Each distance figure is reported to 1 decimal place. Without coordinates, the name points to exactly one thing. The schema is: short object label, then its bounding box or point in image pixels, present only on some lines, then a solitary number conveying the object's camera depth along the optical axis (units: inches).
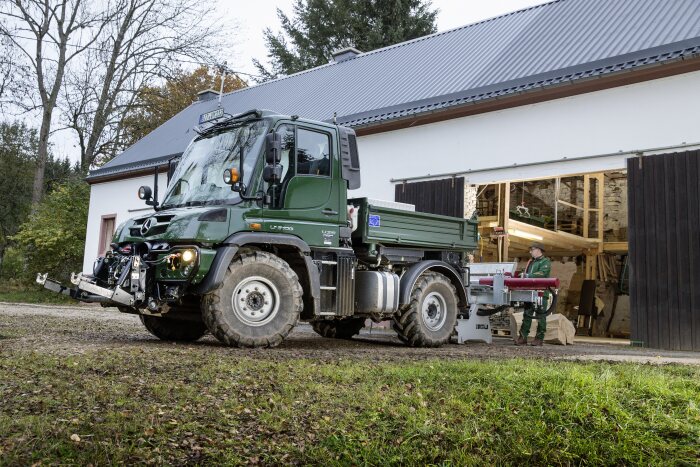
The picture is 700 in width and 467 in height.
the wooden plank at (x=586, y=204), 697.0
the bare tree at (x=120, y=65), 1255.5
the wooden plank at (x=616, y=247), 685.9
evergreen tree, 1392.7
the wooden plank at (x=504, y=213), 626.1
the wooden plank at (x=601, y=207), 694.5
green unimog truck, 324.8
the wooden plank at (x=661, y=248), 452.1
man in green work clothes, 475.2
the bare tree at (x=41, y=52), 1195.9
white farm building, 481.1
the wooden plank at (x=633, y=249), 463.8
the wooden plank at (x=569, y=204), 682.8
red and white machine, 458.3
